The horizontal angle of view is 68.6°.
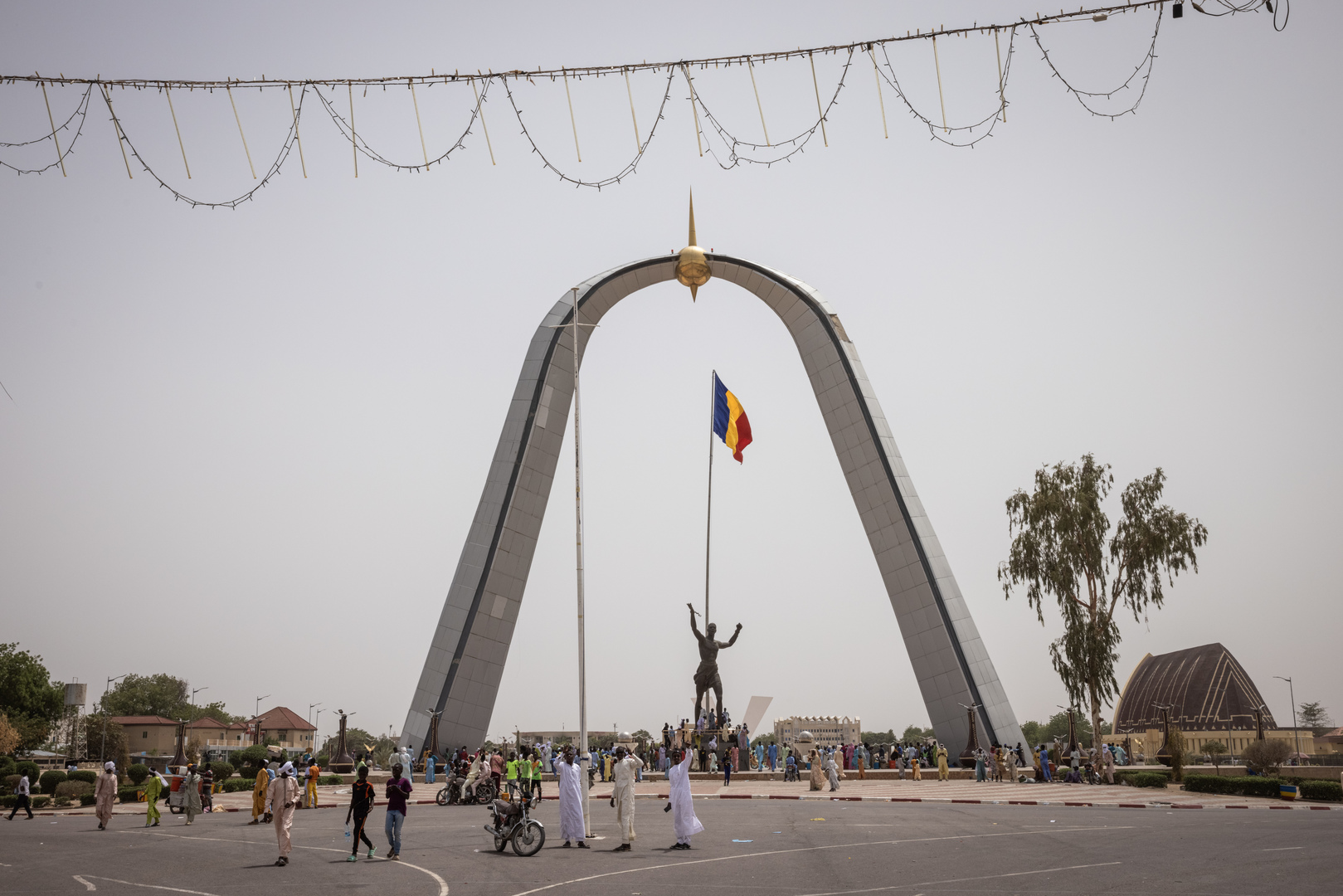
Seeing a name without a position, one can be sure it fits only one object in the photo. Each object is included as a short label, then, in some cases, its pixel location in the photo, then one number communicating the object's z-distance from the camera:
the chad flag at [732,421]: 44.00
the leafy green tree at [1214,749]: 72.39
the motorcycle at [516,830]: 16.55
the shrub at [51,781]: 42.41
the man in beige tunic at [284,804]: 16.02
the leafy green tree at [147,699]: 124.38
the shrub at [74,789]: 38.41
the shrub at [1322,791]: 26.50
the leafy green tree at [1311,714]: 146.12
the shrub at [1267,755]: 42.21
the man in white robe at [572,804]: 18.03
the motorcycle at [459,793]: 28.05
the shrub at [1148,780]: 32.59
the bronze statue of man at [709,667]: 38.59
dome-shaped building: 86.25
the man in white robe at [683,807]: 17.12
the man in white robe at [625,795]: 17.67
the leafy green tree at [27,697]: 78.06
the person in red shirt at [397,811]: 16.58
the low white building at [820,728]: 148.00
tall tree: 41.81
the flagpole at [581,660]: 18.72
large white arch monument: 41.62
